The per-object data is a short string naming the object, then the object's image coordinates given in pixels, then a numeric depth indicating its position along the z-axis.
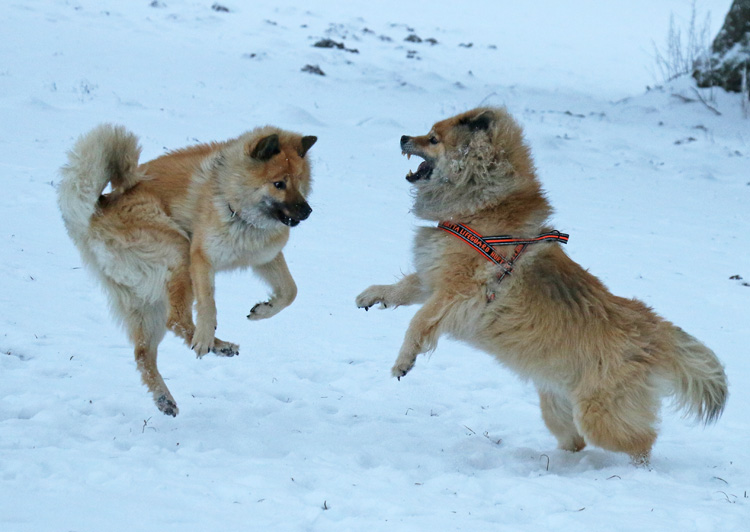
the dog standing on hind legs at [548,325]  7.86
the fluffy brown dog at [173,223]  8.64
